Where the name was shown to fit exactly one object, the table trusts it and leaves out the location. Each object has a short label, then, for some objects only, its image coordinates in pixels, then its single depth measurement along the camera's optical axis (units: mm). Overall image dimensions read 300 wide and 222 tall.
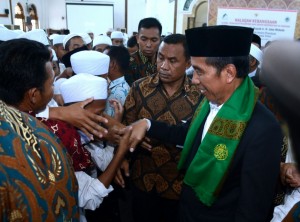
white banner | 4438
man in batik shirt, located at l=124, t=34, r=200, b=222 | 2264
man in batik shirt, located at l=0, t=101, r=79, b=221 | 764
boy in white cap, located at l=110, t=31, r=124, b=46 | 8117
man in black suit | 1390
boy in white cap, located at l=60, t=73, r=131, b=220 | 1565
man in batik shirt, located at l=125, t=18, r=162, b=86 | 3865
